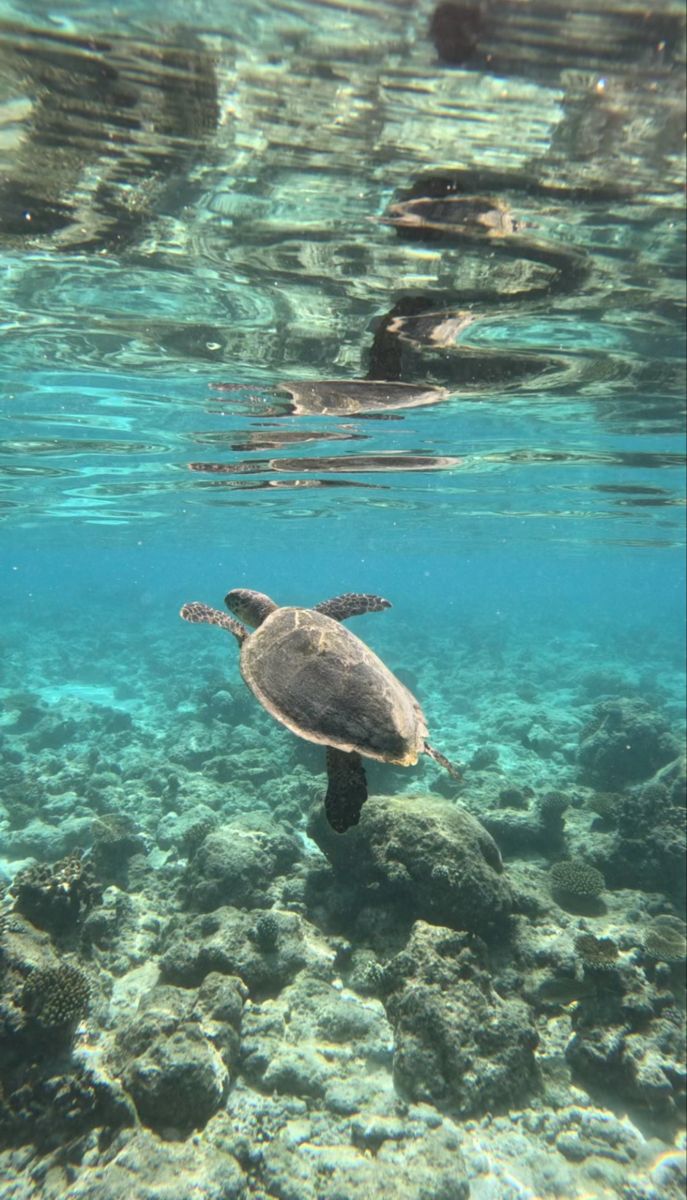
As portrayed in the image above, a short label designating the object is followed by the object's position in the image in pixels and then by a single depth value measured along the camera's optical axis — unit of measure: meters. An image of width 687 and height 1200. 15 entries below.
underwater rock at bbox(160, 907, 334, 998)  8.05
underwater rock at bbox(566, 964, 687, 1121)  6.93
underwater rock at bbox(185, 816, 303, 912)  9.61
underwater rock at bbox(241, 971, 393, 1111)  7.00
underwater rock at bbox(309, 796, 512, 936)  8.45
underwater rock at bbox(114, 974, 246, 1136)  6.20
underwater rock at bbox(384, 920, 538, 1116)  6.75
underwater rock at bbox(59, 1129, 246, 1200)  5.39
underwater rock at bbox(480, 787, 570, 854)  12.62
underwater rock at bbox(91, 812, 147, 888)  11.37
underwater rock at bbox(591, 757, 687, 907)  10.94
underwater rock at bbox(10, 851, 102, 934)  8.52
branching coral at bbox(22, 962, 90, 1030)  6.45
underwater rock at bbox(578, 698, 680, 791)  16.52
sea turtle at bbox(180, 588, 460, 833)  6.09
